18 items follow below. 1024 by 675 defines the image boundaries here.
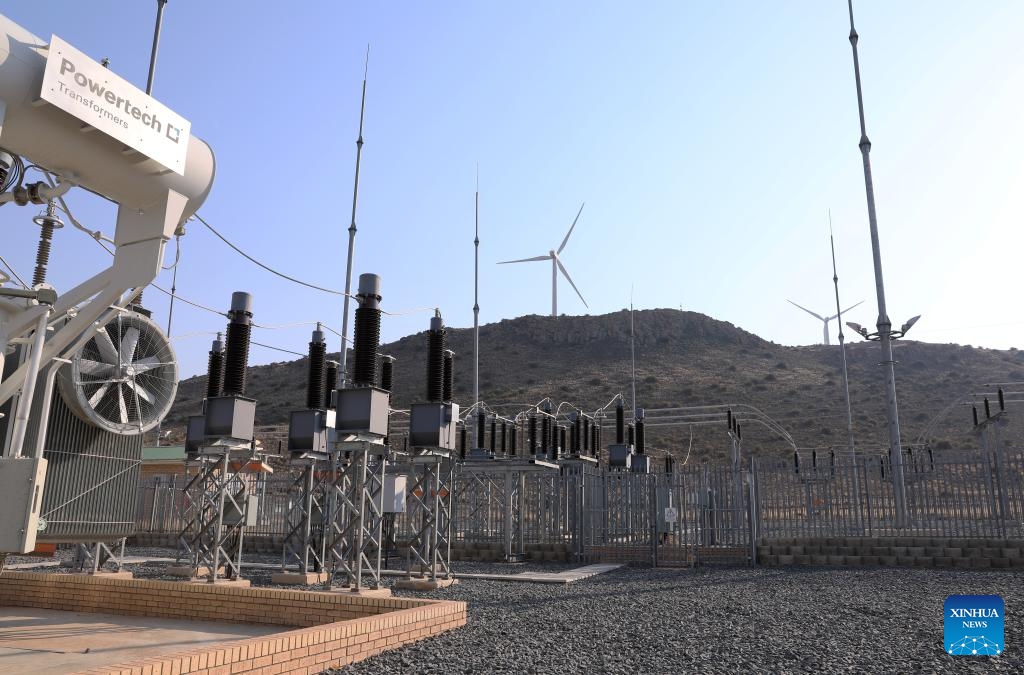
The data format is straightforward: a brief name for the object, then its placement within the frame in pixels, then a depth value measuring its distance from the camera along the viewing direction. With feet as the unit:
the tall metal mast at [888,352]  63.41
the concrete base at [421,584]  49.30
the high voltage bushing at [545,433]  83.25
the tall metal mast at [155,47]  40.57
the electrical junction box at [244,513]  54.67
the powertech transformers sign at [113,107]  22.44
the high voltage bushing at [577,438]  85.40
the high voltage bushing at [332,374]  62.69
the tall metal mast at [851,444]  66.04
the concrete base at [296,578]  53.31
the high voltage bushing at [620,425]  87.75
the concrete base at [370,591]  41.37
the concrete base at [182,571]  57.70
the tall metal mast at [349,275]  66.32
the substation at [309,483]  24.22
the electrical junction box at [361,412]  41.70
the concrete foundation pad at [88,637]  26.63
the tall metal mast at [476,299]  111.34
